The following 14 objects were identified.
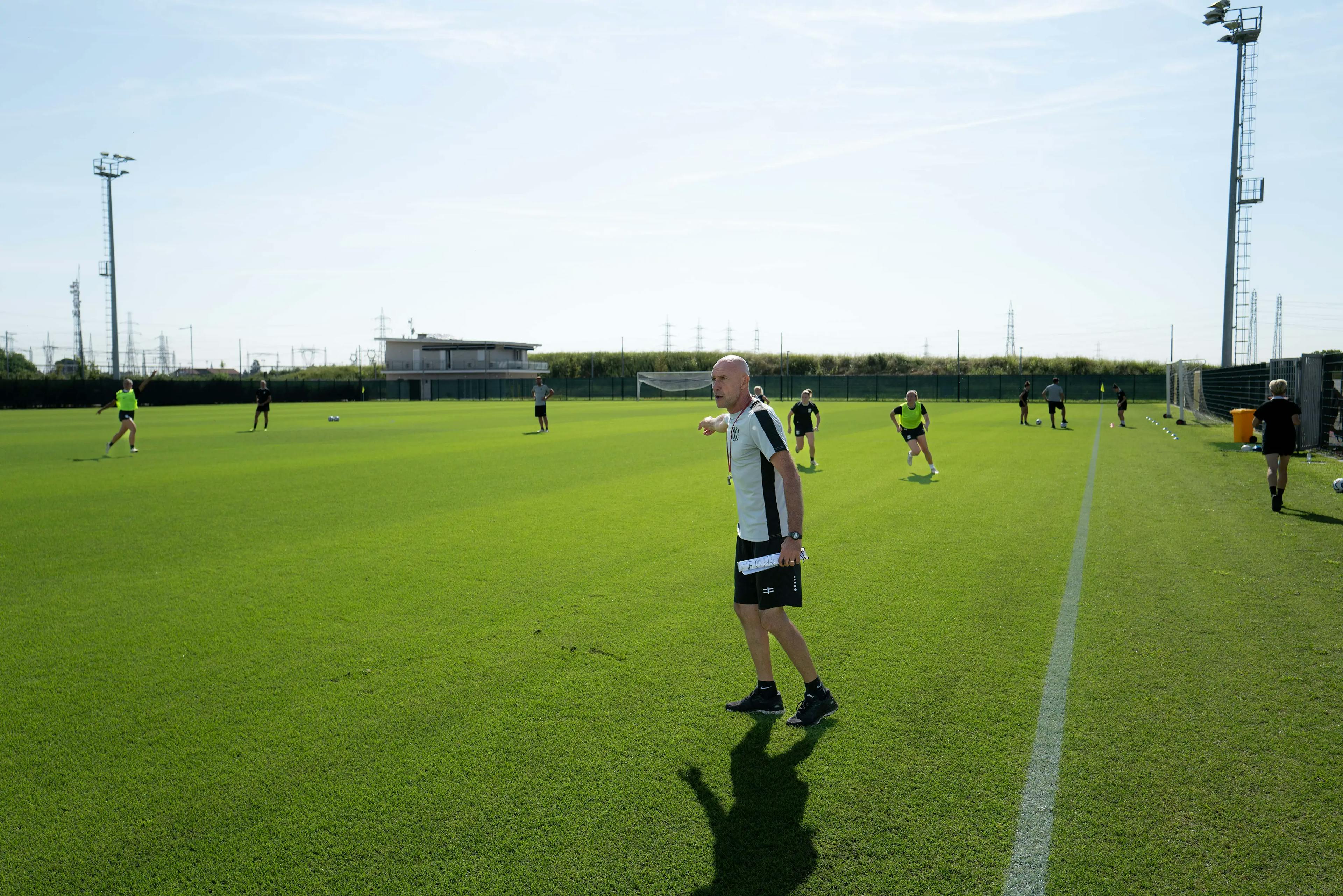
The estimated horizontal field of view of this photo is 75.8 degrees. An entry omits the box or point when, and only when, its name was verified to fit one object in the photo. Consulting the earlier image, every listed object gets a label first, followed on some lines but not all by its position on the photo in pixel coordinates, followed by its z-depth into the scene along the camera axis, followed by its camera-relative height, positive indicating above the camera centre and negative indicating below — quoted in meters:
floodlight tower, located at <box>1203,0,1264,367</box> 32.44 +10.20
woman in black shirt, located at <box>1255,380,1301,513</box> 11.67 -0.58
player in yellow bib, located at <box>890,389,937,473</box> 15.88 -0.62
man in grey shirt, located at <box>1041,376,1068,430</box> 29.80 -0.13
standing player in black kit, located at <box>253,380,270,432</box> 28.56 -0.55
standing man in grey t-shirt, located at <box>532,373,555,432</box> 27.66 -0.34
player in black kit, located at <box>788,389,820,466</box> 17.25 -0.64
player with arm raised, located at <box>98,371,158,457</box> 20.47 -0.52
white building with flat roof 92.94 +2.78
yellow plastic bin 22.59 -0.87
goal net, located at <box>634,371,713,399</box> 72.38 +0.55
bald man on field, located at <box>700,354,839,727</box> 4.39 -0.69
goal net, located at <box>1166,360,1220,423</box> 34.97 -0.01
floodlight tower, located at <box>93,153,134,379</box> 56.66 +8.84
